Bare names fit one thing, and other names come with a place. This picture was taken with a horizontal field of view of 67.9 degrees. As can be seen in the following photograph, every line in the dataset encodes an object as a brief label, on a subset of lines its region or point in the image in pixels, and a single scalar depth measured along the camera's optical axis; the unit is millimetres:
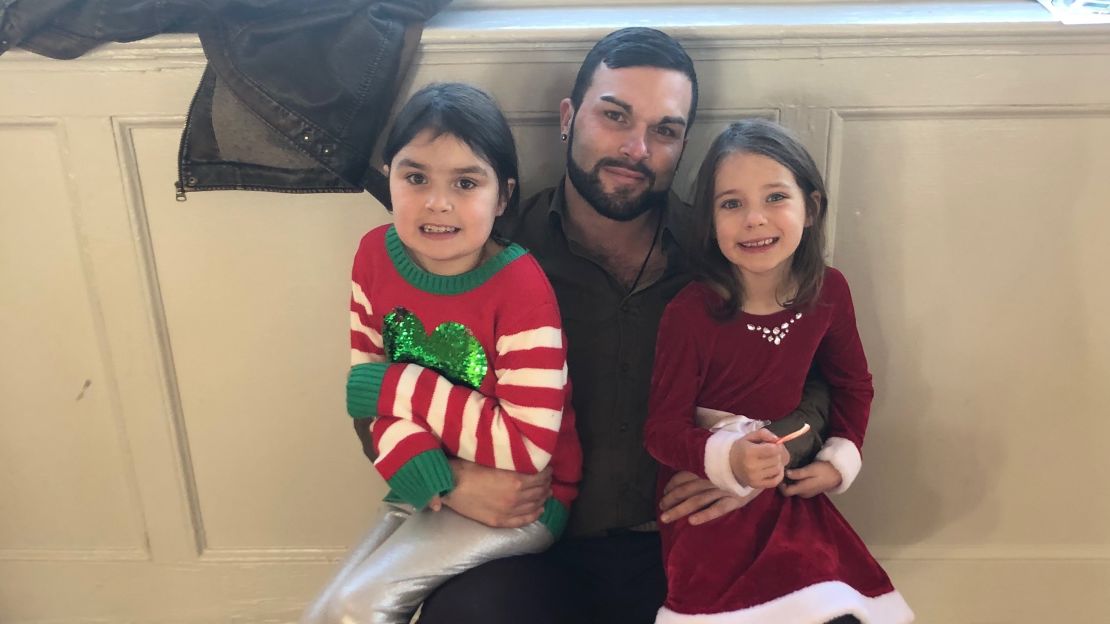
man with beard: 1196
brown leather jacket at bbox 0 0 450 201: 1290
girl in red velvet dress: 1096
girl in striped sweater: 1135
